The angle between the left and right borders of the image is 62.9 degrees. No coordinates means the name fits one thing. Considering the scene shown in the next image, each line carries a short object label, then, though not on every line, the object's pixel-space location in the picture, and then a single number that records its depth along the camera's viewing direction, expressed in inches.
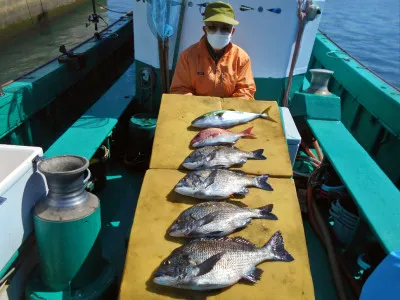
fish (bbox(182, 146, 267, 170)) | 106.6
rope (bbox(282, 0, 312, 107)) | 189.3
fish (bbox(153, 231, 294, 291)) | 72.9
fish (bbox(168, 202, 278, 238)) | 85.3
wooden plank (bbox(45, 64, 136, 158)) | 144.6
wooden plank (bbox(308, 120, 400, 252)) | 104.0
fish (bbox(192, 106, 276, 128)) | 123.7
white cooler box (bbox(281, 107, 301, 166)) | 151.0
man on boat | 160.1
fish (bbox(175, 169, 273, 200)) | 96.0
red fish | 115.6
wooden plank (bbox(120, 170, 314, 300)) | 73.9
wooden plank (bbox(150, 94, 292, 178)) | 110.6
